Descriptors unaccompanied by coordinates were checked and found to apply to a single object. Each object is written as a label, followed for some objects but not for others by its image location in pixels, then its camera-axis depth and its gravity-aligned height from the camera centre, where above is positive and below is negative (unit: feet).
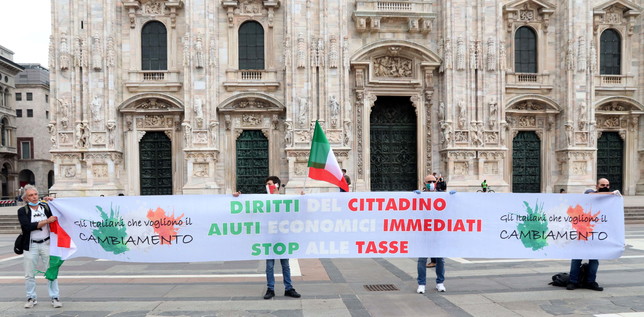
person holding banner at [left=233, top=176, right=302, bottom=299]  27.07 -7.82
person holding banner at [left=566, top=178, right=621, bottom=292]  28.17 -8.02
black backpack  28.71 -8.27
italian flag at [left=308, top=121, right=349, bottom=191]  31.27 -0.81
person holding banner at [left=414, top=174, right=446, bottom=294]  27.68 -7.68
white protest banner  29.09 -4.88
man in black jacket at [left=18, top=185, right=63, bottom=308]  25.57 -4.81
